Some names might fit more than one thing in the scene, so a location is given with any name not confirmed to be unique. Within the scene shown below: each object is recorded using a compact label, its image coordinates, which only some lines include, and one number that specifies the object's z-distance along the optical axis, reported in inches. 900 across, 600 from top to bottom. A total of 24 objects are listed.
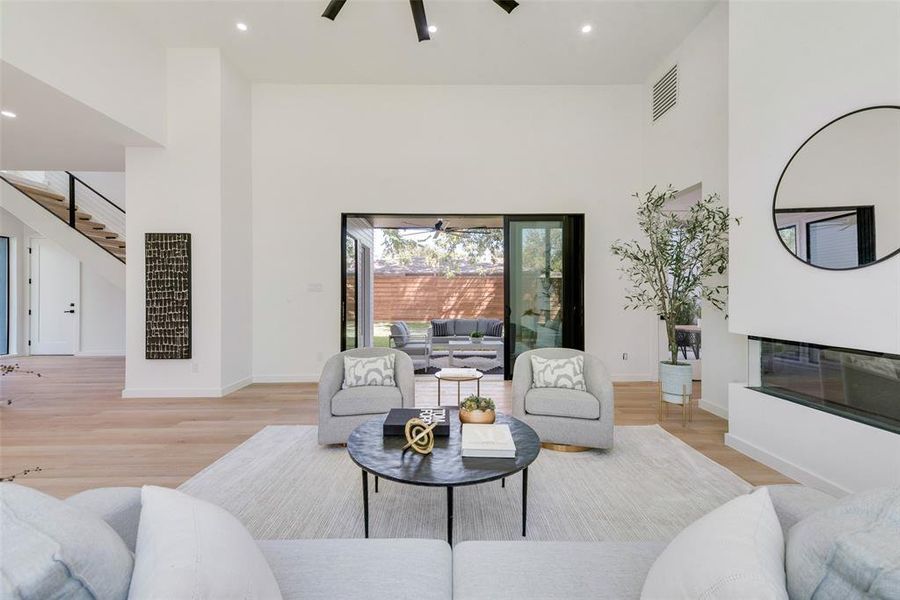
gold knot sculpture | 81.0
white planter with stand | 151.1
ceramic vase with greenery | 98.4
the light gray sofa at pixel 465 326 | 345.7
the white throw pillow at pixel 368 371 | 132.7
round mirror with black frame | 87.7
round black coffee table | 71.0
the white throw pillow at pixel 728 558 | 29.9
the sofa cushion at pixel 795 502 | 44.1
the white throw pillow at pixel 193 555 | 28.8
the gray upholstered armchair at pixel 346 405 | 124.4
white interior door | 321.1
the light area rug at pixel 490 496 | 84.9
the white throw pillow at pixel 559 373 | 131.8
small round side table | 146.1
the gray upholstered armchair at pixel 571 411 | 121.4
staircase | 268.1
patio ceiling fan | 307.9
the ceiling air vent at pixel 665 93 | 191.9
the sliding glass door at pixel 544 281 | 221.6
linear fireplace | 89.6
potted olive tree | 149.9
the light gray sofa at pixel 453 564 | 43.0
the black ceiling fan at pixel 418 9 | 142.2
